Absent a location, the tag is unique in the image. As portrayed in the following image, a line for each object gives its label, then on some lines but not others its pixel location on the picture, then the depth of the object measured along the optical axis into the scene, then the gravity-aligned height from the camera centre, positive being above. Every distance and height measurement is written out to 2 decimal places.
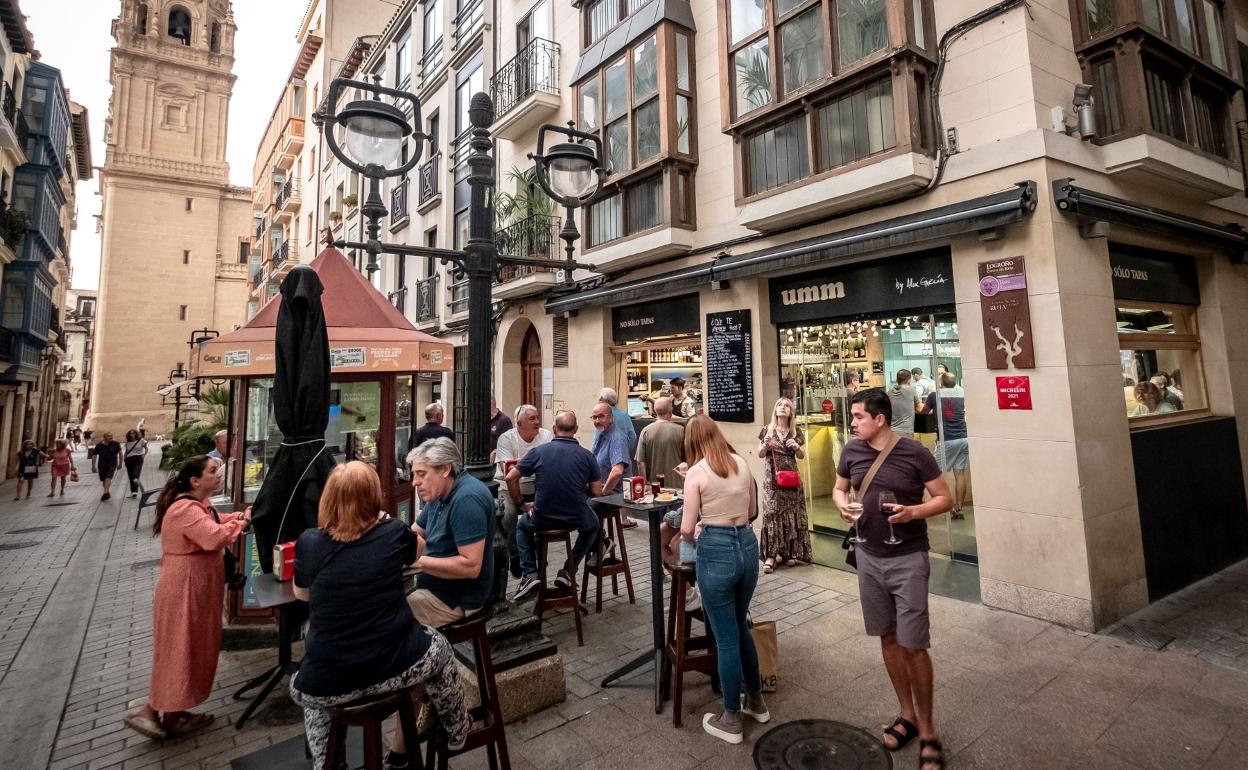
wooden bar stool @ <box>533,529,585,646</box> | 4.83 -1.58
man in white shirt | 6.53 -0.27
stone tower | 33.34 +14.53
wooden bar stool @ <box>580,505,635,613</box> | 5.40 -1.47
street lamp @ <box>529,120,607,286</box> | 4.53 +2.07
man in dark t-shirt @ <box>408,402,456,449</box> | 7.89 -0.12
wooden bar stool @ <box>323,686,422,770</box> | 2.36 -1.28
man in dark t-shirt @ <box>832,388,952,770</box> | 3.06 -0.88
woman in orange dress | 3.54 -1.17
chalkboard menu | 7.81 +0.69
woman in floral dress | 6.62 -1.13
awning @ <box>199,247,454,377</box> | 5.02 +0.85
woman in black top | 2.39 -0.80
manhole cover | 3.07 -1.96
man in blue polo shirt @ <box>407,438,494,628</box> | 2.99 -0.65
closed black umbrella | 3.92 +0.05
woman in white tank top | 3.29 -0.91
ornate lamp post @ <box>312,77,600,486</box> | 3.80 +1.57
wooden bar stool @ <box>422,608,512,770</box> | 2.91 -1.51
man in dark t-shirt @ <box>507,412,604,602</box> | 5.18 -0.63
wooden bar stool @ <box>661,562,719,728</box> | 3.51 -1.56
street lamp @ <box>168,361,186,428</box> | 26.28 +2.65
